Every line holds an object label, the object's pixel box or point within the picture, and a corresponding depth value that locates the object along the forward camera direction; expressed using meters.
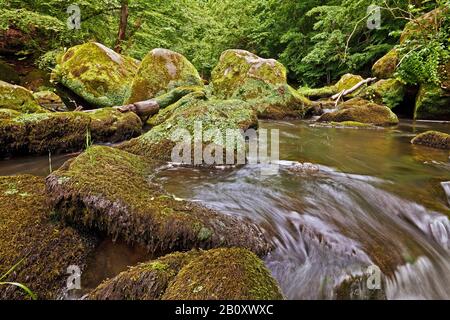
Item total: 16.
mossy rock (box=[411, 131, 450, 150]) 5.27
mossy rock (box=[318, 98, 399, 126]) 8.26
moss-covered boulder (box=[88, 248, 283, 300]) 1.46
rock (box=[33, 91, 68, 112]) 11.62
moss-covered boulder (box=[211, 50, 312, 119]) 9.93
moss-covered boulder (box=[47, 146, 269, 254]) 2.08
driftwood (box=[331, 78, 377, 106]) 11.53
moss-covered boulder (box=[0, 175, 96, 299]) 1.83
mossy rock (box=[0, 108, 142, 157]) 4.37
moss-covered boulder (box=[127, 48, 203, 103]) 8.40
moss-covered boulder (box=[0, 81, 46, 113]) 5.59
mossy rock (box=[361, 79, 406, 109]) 9.64
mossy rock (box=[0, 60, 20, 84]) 11.16
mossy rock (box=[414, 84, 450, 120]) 8.12
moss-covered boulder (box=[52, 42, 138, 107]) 8.23
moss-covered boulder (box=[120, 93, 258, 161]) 4.26
